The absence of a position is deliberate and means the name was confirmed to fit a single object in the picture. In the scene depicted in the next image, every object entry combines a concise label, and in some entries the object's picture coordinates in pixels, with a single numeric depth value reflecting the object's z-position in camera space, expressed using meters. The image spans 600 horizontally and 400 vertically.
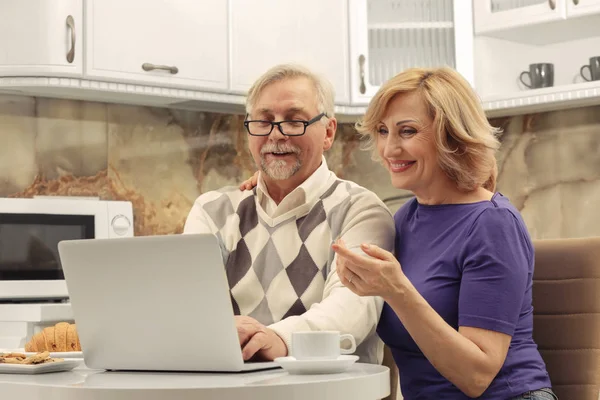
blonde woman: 1.48
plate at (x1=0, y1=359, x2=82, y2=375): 1.33
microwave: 2.62
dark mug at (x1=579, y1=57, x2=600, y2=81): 2.86
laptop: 1.23
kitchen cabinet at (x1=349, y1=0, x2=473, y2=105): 3.12
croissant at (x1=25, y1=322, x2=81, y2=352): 1.59
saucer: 1.26
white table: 1.12
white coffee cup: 1.29
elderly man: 1.82
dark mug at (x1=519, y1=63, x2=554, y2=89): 2.98
